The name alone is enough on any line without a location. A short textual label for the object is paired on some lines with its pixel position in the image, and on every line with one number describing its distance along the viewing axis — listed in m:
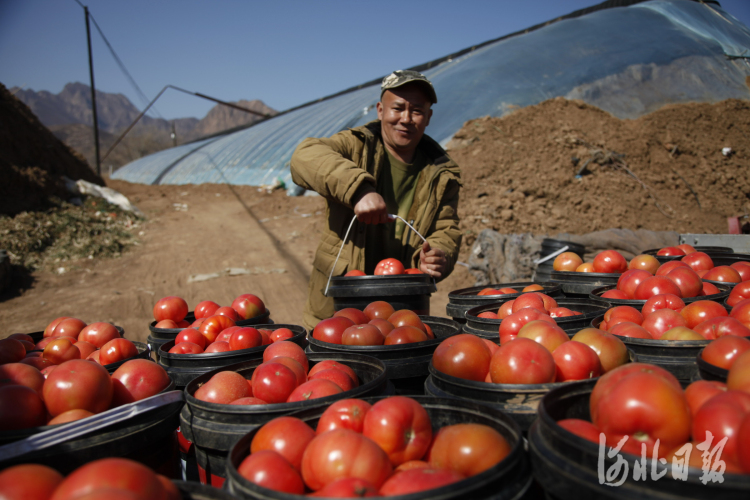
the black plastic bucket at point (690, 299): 2.67
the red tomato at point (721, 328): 1.95
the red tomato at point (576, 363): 1.78
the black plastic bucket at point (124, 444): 1.50
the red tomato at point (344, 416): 1.48
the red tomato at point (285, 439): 1.40
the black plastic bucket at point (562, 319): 2.42
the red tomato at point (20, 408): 1.64
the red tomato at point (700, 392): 1.33
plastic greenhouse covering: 14.63
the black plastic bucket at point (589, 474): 0.95
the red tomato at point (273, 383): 1.84
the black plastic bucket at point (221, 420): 1.65
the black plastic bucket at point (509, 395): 1.58
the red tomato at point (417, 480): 1.15
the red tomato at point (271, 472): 1.25
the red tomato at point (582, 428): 1.29
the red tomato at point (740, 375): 1.34
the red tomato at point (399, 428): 1.40
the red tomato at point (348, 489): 1.14
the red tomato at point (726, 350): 1.59
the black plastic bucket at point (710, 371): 1.51
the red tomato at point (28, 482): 1.07
